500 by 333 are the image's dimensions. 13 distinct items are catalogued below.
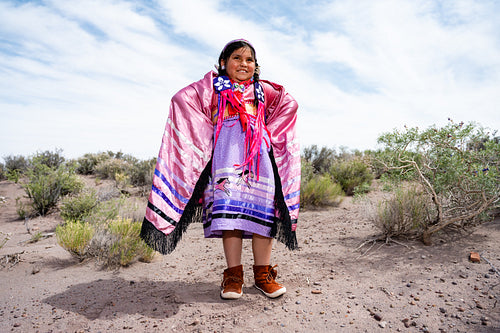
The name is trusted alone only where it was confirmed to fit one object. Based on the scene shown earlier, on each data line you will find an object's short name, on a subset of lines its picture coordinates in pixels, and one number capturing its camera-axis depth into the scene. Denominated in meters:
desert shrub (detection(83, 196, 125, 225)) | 5.47
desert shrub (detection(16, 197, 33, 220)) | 7.84
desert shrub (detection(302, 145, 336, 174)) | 12.70
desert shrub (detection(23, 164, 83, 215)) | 7.97
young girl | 3.02
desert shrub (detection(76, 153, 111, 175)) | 14.77
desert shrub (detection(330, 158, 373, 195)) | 9.91
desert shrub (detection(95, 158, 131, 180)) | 13.09
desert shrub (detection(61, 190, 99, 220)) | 6.92
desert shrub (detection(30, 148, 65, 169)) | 11.67
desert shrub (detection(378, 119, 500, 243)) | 4.07
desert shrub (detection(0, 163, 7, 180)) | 12.62
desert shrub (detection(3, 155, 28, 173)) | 13.53
